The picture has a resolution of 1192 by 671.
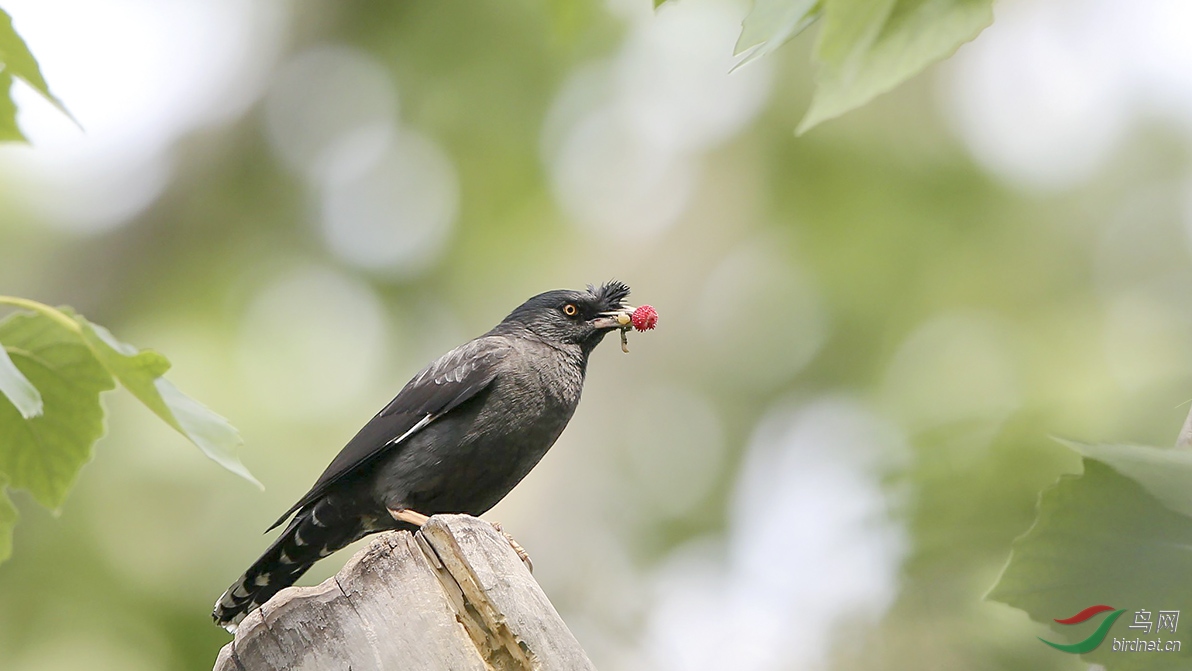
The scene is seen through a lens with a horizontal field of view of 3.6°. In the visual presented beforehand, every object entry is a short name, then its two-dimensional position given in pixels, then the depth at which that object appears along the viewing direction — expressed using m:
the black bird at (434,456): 8.95
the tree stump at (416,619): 8.57
